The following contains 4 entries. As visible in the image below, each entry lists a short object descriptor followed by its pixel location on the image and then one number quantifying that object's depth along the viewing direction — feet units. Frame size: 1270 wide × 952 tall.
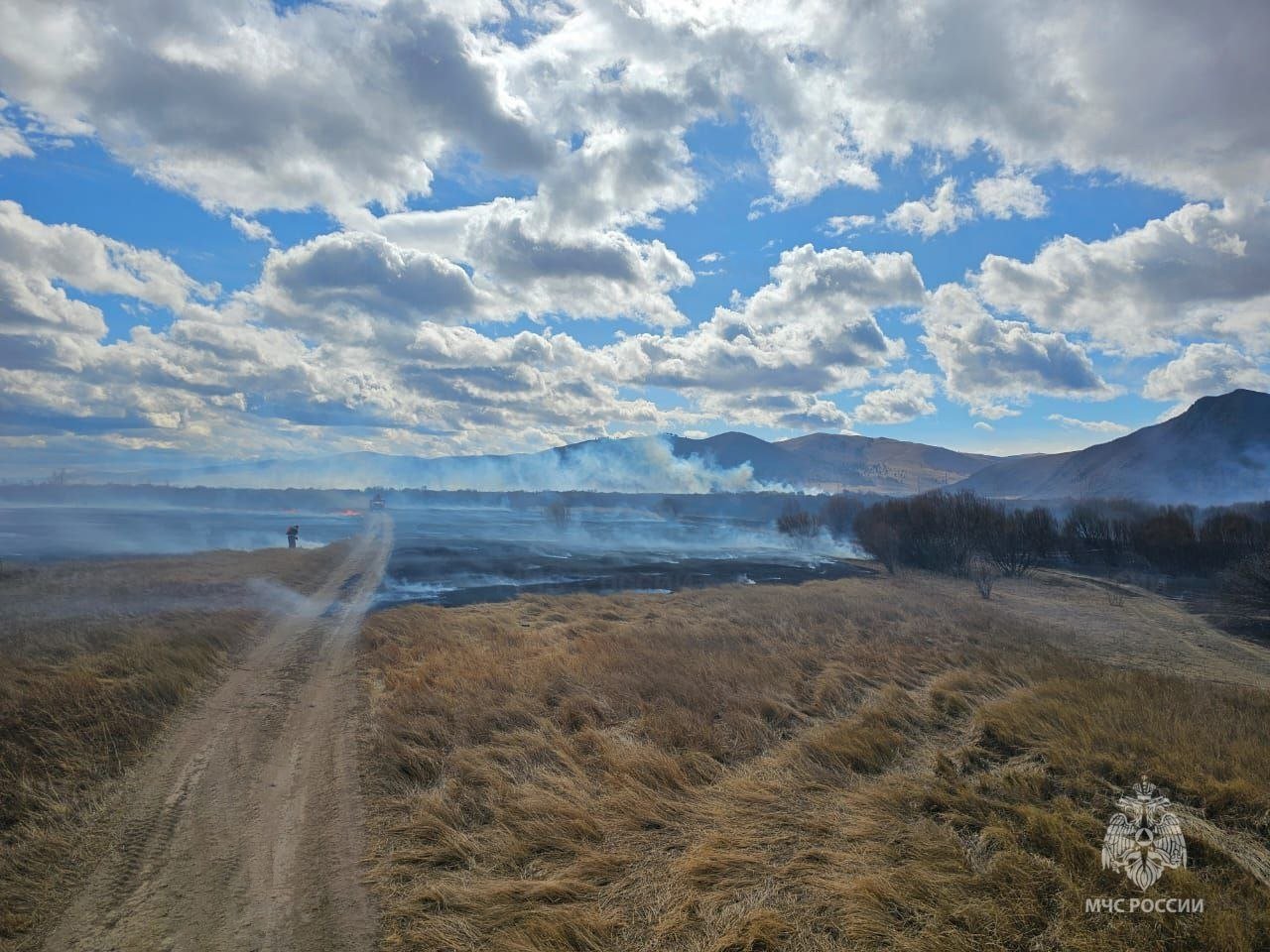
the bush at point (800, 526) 275.24
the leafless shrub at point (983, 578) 122.56
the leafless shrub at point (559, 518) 342.29
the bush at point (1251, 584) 109.29
